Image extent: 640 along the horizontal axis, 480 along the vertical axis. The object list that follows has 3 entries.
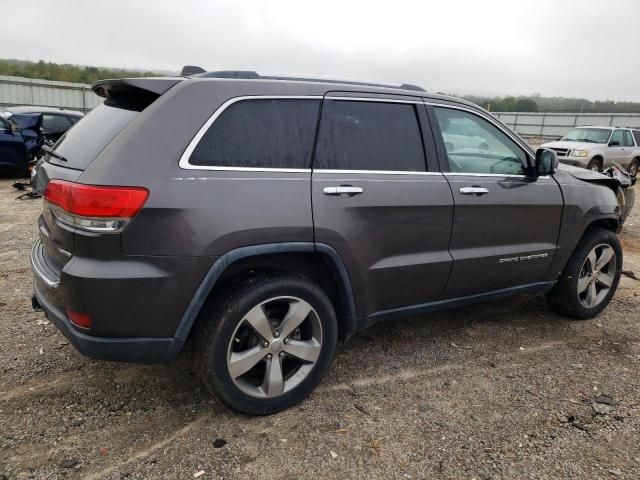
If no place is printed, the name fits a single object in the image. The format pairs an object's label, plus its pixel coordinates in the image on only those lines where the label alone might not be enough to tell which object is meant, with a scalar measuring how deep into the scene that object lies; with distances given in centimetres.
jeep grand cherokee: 229
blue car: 1034
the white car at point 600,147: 1420
